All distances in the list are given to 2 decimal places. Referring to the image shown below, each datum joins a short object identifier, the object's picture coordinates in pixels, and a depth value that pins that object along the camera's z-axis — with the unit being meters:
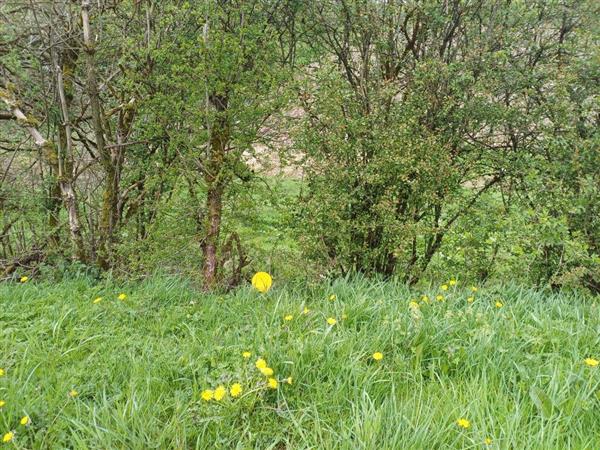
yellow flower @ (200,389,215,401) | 2.06
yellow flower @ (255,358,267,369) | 2.24
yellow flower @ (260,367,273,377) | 2.18
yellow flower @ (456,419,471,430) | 1.93
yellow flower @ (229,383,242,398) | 2.08
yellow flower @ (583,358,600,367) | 2.36
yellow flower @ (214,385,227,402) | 2.05
